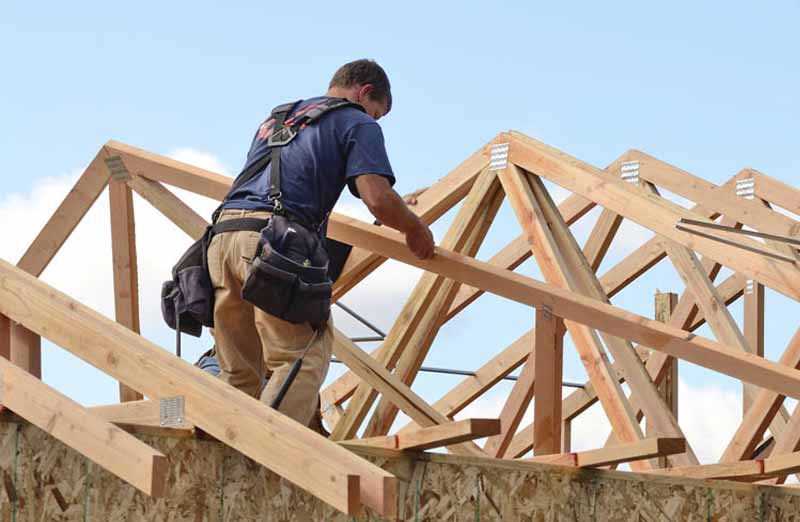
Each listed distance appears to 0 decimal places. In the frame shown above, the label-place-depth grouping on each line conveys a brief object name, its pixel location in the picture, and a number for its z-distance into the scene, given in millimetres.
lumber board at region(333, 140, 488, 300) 12154
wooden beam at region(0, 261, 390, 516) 6270
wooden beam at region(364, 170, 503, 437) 11293
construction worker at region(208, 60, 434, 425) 8310
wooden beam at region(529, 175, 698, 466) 10588
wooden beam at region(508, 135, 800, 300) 11018
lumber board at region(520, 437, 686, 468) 8016
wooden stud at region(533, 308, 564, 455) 9850
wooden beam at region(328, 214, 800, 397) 9197
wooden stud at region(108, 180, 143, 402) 12076
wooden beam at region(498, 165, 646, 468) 10548
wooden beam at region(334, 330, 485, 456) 10431
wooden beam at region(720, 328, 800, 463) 13551
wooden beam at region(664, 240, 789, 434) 13408
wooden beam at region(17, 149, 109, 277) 12174
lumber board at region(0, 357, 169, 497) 6234
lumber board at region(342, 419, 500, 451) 7115
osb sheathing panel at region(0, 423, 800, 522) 7102
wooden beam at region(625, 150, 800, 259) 13408
